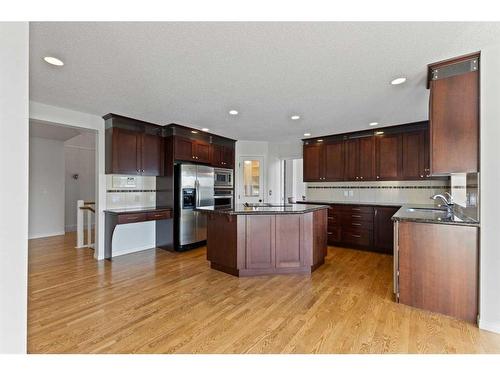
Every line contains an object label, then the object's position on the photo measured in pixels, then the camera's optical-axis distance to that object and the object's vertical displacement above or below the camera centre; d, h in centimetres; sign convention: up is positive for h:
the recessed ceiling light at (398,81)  259 +114
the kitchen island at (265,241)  320 -70
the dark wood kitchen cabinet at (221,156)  527 +70
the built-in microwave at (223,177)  527 +22
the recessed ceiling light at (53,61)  218 +114
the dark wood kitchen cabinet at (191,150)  455 +73
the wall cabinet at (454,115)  212 +65
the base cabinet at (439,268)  212 -73
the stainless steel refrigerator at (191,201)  450 -26
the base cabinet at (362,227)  436 -73
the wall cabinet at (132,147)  401 +69
